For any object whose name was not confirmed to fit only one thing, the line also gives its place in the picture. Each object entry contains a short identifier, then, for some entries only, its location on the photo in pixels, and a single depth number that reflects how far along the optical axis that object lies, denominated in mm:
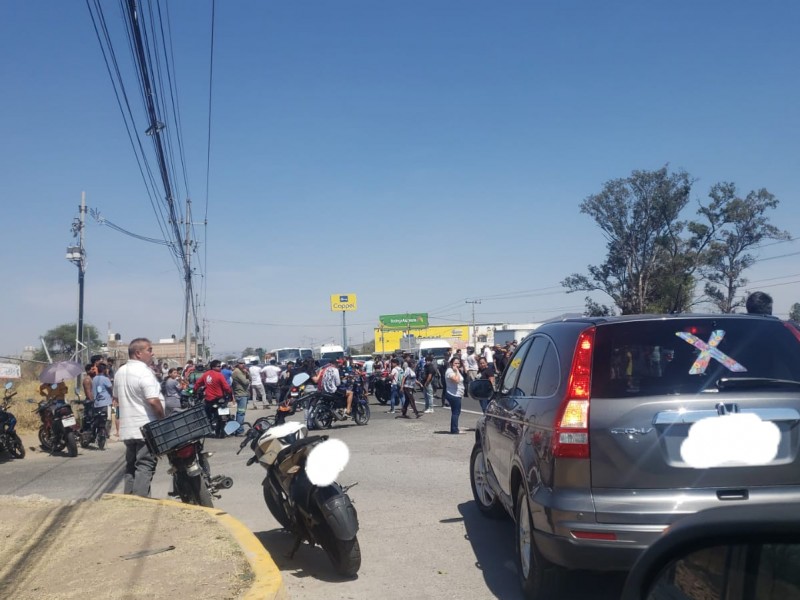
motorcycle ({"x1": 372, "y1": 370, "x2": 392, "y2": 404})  26266
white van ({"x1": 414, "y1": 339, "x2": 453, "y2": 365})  45281
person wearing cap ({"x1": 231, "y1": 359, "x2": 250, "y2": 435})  18531
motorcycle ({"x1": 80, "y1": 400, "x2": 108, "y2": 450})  14656
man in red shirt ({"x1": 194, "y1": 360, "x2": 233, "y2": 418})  16016
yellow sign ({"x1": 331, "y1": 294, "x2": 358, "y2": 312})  73750
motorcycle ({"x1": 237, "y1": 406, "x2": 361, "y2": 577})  5500
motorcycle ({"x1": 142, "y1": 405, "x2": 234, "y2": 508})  6785
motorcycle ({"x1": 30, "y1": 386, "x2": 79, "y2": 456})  13641
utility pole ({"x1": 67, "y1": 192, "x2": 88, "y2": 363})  31531
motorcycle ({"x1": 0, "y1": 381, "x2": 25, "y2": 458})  12829
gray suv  3932
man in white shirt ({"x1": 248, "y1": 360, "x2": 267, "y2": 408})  27284
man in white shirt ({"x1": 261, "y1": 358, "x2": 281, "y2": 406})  25219
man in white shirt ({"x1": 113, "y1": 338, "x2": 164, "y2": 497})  7582
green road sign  81938
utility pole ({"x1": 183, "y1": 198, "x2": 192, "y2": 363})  35156
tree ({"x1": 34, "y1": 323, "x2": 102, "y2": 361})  73938
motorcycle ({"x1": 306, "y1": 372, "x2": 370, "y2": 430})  16953
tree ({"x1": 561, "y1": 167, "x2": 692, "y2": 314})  41525
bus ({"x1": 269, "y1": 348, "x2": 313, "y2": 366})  52125
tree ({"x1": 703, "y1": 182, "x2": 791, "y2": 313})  40312
